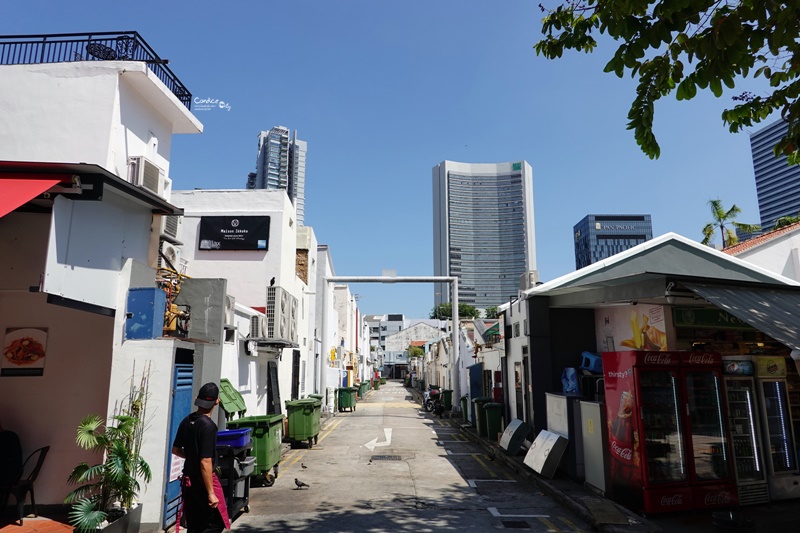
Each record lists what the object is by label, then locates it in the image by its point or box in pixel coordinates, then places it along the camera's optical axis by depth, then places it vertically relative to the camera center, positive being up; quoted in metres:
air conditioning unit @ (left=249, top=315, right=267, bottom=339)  14.95 +0.76
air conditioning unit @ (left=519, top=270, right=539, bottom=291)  15.71 +2.22
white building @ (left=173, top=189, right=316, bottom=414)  19.50 +4.33
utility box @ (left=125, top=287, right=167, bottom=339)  7.24 +0.56
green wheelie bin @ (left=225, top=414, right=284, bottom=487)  9.98 -1.81
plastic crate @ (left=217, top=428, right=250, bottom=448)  7.88 -1.33
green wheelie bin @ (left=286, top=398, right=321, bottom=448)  15.44 -2.12
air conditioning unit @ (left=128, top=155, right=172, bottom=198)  10.09 +3.63
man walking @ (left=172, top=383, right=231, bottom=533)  5.14 -1.28
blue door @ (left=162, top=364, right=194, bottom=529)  7.07 -0.85
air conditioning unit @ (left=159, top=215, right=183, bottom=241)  11.12 +2.88
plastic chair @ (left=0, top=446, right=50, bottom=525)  6.81 -1.80
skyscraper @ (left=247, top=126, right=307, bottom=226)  153.88 +59.79
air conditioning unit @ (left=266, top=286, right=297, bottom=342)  15.91 +1.24
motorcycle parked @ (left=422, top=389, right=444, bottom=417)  26.47 -2.74
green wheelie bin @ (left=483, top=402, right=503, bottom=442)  15.95 -2.14
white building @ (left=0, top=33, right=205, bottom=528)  6.29 +1.31
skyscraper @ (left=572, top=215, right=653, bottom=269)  187.00 +43.71
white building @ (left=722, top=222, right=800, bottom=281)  18.11 +3.48
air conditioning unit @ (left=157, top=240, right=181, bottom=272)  11.37 +2.39
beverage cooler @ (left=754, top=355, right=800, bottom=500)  8.62 -1.36
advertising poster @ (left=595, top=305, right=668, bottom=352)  10.74 +0.52
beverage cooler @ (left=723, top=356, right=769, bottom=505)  8.44 -1.36
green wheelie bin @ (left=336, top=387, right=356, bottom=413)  29.50 -2.66
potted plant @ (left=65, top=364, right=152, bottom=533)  6.15 -1.56
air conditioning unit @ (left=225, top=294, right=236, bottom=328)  12.54 +1.07
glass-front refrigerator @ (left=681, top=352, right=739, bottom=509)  8.11 -1.36
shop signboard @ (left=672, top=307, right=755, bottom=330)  10.36 +0.65
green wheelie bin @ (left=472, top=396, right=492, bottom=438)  16.97 -2.16
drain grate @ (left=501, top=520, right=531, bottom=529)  7.53 -2.59
